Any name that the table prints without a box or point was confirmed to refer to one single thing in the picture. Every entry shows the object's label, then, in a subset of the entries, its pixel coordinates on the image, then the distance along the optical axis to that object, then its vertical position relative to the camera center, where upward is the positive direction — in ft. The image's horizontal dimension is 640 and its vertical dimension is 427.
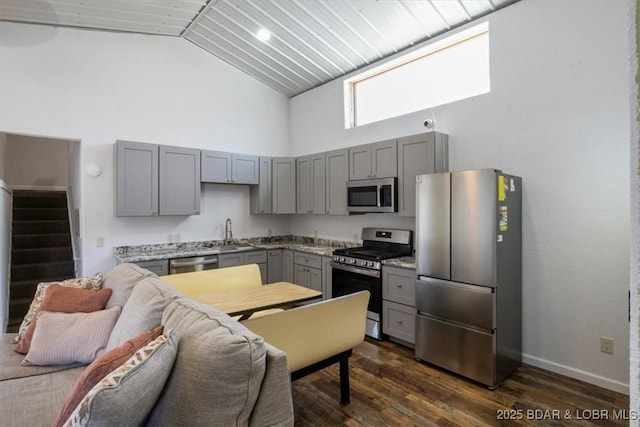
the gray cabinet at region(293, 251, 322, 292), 14.79 -2.51
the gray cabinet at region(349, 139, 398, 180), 12.89 +2.15
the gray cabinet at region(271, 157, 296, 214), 17.46 +1.57
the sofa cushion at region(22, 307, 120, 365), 6.63 -2.41
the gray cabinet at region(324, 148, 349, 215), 14.79 +1.51
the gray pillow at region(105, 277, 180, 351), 5.60 -1.64
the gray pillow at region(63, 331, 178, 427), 3.38 -1.86
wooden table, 7.59 -2.04
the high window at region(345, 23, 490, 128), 11.69 +5.28
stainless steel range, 12.21 -1.87
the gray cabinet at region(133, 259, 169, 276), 12.80 -1.92
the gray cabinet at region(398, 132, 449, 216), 11.72 +1.90
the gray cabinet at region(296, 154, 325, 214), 15.98 +1.49
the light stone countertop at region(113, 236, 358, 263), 13.53 -1.51
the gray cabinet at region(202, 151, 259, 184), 15.35 +2.23
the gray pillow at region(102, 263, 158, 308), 7.49 -1.53
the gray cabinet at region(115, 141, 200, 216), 13.32 +1.48
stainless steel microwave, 12.78 +0.74
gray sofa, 3.96 -2.01
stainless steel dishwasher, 13.39 -1.97
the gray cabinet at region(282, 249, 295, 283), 16.30 -2.47
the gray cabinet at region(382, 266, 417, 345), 11.24 -3.03
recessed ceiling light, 13.59 +7.34
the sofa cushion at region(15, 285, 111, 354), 7.22 -1.88
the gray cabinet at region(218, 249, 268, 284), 14.79 -1.99
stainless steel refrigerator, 9.11 -1.68
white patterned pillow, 7.60 -1.71
